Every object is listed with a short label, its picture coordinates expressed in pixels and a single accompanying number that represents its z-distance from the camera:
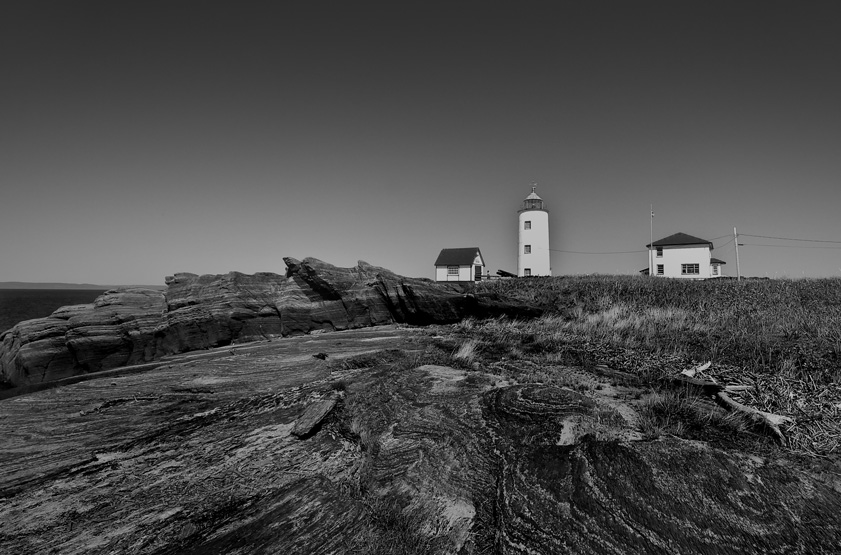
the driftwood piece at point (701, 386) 8.29
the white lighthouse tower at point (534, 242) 52.75
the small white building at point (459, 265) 63.84
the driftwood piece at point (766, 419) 6.21
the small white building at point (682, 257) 56.09
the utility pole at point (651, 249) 58.22
